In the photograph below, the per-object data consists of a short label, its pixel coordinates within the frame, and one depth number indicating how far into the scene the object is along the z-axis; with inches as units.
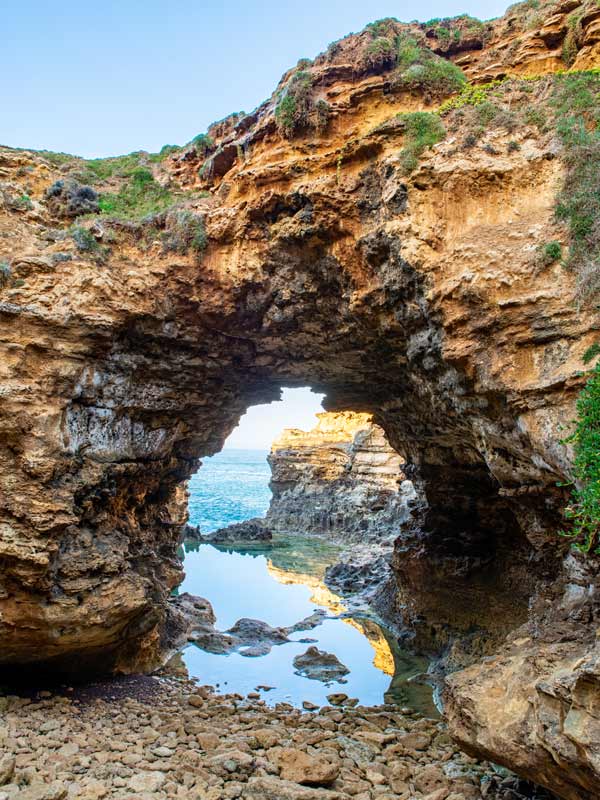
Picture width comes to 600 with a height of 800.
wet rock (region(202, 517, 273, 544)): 1320.1
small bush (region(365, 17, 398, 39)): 406.9
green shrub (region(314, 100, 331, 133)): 384.2
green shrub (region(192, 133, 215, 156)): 531.2
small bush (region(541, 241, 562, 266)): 267.3
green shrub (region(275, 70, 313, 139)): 391.5
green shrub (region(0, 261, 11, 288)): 349.1
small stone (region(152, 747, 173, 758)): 266.7
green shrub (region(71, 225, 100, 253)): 386.6
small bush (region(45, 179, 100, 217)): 453.7
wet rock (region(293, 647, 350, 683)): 452.8
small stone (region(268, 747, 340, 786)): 243.4
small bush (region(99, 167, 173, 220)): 464.4
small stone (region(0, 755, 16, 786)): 212.8
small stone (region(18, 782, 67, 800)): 198.2
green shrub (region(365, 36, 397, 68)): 385.4
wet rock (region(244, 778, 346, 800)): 221.3
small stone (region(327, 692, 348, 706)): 395.9
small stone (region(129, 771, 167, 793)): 221.8
